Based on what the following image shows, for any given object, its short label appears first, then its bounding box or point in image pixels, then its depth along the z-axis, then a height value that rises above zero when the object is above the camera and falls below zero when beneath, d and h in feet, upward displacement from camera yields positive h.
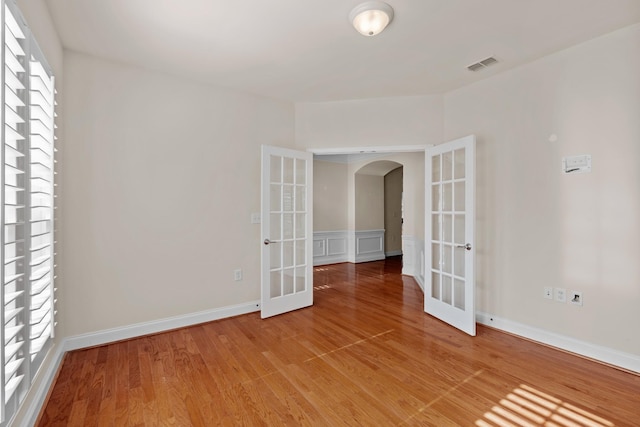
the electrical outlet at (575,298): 8.40 -2.50
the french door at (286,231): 11.35 -0.80
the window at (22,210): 4.39 +0.03
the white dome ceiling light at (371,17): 6.65 +4.54
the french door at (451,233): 9.83 -0.84
